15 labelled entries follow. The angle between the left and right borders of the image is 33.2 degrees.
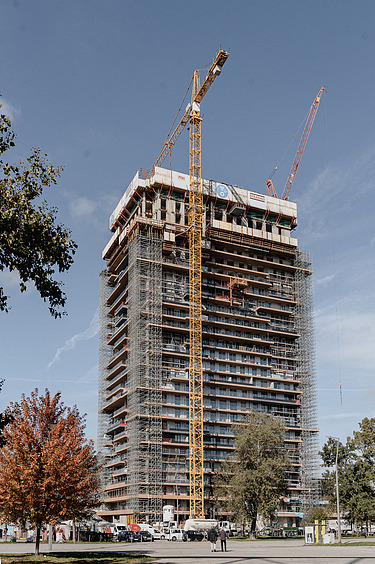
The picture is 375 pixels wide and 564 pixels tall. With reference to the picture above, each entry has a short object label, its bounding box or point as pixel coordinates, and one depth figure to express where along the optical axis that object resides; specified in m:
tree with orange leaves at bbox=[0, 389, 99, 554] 34.50
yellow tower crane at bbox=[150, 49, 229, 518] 105.81
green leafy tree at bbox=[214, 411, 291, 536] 77.19
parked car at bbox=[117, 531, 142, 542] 73.06
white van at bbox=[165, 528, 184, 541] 78.12
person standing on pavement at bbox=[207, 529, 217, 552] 42.72
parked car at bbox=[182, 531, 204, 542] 78.25
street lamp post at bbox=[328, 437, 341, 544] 59.83
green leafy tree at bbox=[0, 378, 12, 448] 23.35
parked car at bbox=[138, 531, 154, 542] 74.64
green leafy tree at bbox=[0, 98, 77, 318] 21.86
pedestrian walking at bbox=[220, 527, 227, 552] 44.10
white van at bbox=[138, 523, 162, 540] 77.69
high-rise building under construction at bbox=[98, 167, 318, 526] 107.12
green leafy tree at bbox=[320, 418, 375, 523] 77.06
